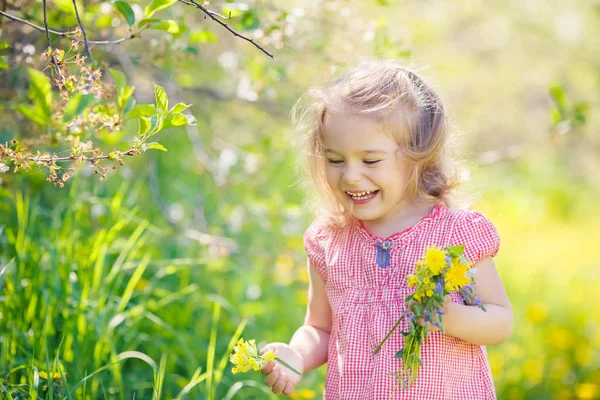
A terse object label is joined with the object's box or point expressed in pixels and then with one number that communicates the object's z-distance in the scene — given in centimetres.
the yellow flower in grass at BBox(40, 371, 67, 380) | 167
